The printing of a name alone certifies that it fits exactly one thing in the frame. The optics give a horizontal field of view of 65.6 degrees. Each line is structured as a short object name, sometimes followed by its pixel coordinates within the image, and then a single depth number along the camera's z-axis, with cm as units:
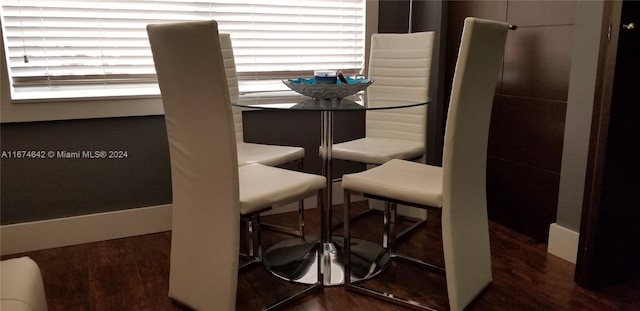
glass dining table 210
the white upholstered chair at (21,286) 118
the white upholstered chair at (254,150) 248
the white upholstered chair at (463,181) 176
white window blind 243
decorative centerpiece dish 205
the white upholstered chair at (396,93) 264
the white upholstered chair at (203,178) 164
